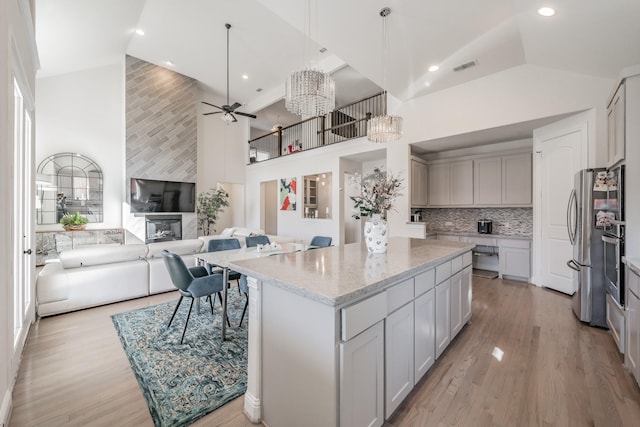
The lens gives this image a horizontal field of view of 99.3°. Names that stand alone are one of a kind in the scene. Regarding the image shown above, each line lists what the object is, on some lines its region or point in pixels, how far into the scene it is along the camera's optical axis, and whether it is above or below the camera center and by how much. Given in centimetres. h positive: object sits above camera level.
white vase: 239 -21
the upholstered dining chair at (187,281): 273 -71
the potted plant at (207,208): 831 +13
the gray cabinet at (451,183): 549 +61
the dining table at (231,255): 276 -52
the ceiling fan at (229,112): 518 +197
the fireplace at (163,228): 729 -43
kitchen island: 127 -67
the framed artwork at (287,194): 815 +56
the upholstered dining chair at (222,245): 408 -49
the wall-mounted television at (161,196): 709 +45
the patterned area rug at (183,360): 183 -128
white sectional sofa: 333 -84
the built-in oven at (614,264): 236 -49
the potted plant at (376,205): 236 +6
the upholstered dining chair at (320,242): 477 -52
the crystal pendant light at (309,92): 291 +132
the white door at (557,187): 383 +39
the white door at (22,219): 230 -6
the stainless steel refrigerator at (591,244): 279 -34
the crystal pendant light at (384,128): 368 +116
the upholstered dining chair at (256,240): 425 -45
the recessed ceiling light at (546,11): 268 +201
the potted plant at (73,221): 624 -22
